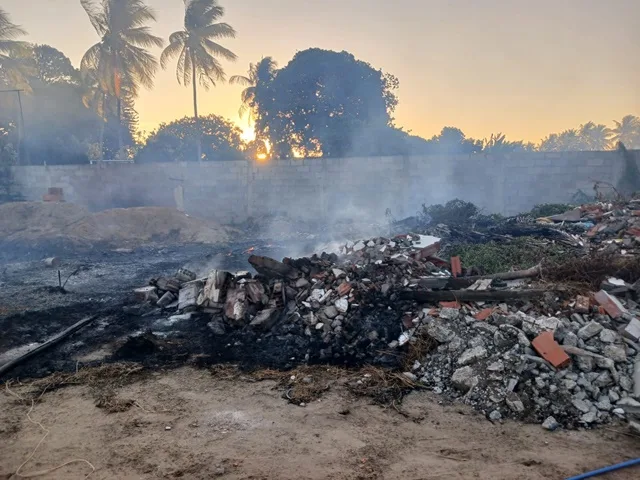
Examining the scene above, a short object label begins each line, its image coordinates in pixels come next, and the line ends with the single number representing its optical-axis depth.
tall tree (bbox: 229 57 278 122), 22.72
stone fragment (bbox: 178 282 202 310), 6.75
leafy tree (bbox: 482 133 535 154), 18.67
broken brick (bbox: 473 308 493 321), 4.82
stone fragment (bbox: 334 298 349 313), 5.78
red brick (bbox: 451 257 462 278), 6.46
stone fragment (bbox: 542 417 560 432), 3.45
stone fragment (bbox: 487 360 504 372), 3.95
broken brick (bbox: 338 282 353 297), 6.05
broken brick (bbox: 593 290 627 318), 4.46
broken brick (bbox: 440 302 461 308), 5.30
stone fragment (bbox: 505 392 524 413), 3.67
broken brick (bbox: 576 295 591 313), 4.61
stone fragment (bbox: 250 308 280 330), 5.84
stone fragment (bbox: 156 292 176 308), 7.11
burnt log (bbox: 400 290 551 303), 5.15
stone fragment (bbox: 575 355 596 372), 3.85
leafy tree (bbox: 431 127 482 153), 19.70
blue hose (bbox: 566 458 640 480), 2.80
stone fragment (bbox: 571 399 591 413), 3.58
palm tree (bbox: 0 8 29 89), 20.81
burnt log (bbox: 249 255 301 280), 6.71
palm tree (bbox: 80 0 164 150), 20.08
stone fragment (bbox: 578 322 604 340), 4.17
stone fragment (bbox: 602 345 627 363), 3.92
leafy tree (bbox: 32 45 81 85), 26.66
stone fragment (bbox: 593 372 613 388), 3.74
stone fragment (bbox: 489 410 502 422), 3.64
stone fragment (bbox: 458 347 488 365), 4.17
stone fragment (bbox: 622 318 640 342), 4.11
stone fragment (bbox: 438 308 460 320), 4.92
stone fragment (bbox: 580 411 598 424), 3.48
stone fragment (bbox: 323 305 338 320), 5.77
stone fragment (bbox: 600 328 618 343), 4.09
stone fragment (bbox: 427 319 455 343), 4.64
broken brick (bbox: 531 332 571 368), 3.91
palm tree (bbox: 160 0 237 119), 20.48
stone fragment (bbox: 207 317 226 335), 5.90
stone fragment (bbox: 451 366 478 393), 4.02
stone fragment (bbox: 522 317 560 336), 4.29
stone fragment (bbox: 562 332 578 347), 4.12
